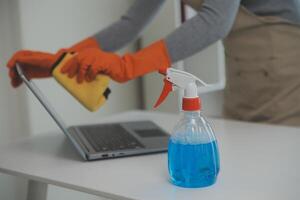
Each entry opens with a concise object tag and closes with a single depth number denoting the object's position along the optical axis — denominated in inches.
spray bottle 29.0
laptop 37.7
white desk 29.1
